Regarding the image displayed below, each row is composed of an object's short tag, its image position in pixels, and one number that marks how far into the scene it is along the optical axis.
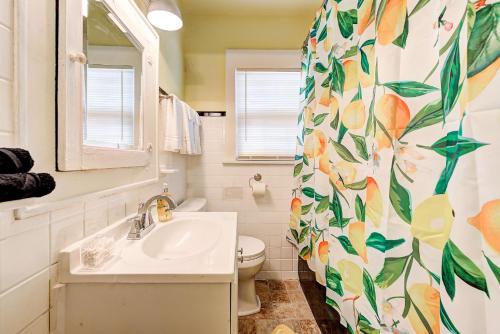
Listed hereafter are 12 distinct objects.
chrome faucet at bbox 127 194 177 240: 0.92
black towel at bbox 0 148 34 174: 0.35
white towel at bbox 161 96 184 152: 1.44
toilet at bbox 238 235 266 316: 1.59
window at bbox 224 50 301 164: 2.14
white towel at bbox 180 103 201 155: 1.61
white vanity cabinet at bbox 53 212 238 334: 0.62
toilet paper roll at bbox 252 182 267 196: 2.02
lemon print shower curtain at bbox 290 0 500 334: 0.41
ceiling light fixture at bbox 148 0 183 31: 1.13
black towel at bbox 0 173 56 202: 0.33
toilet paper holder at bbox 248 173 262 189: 2.11
